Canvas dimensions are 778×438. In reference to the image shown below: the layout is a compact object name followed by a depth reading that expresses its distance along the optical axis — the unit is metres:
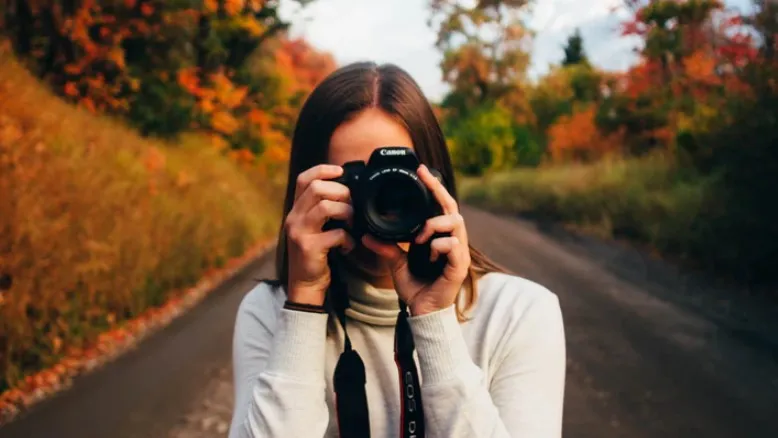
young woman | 1.29
